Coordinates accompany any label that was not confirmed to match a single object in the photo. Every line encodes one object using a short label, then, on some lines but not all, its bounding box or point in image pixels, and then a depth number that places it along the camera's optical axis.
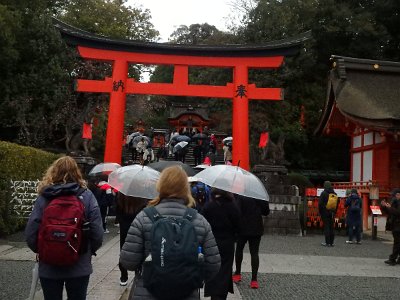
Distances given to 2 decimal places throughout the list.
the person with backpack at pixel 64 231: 3.39
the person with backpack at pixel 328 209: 12.49
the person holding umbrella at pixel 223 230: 5.24
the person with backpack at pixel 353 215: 13.39
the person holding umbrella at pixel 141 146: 19.12
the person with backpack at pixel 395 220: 9.54
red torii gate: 17.64
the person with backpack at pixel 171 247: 2.99
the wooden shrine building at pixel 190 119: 36.72
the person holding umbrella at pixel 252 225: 6.74
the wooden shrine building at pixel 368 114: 18.47
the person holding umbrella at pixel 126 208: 5.80
